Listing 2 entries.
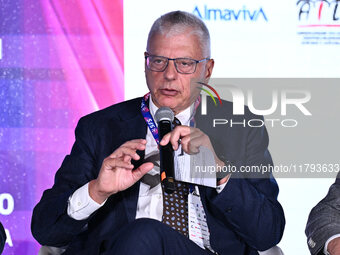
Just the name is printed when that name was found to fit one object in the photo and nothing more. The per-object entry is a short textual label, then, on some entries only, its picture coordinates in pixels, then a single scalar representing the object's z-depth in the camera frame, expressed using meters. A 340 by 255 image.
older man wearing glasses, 4.90
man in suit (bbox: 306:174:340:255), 4.64
